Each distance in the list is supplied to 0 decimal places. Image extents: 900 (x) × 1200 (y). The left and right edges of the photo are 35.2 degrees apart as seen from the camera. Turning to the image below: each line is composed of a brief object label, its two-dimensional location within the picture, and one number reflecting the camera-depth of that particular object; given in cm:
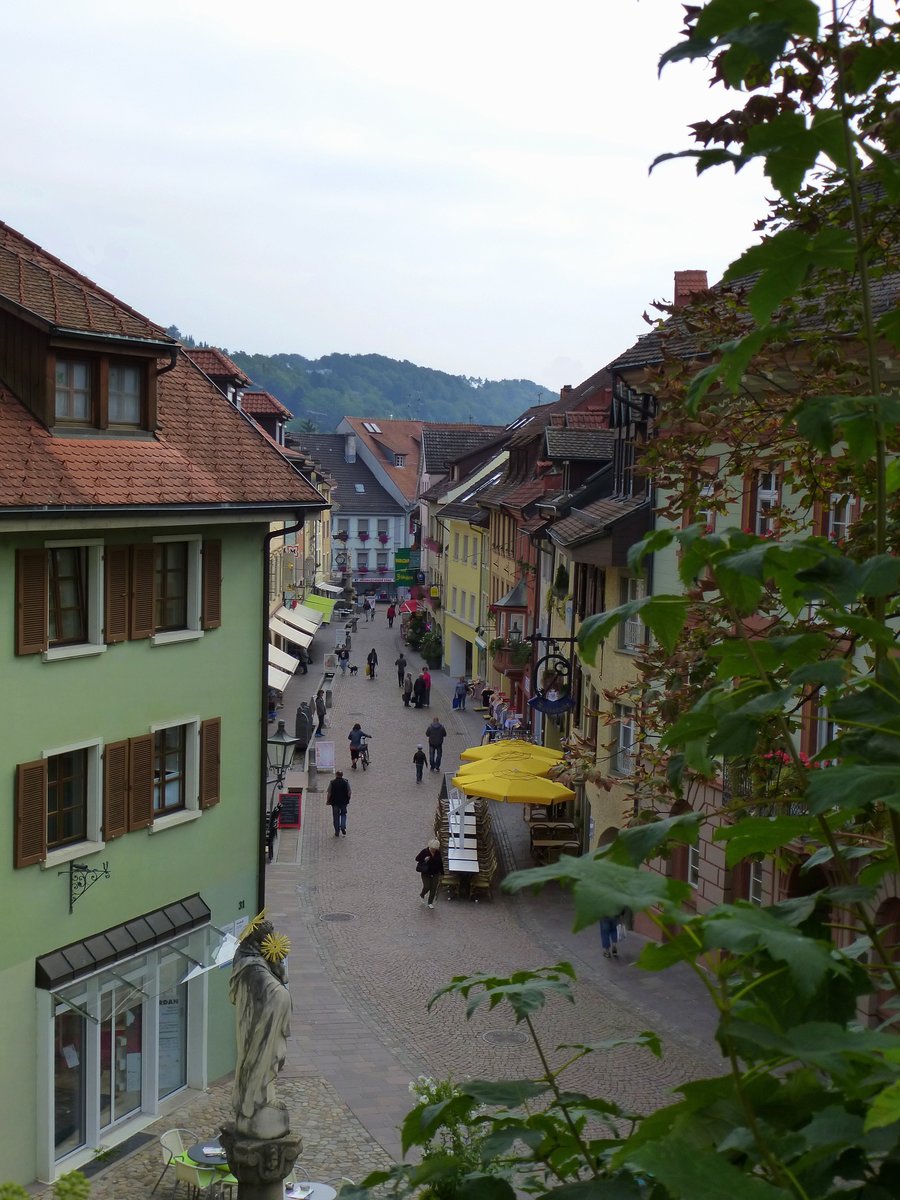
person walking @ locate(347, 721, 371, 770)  3981
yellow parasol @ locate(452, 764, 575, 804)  2817
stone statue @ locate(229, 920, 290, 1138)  1233
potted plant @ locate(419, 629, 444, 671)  6644
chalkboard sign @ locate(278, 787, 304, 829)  3353
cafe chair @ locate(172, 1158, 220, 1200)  1385
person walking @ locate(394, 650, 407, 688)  5781
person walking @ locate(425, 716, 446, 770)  4025
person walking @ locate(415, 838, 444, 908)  2628
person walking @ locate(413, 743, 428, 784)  3850
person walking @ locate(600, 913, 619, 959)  2425
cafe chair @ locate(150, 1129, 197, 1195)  1450
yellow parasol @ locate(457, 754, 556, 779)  2933
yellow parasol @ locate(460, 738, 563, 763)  3035
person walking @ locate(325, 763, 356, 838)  3166
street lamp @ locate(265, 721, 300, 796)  2347
